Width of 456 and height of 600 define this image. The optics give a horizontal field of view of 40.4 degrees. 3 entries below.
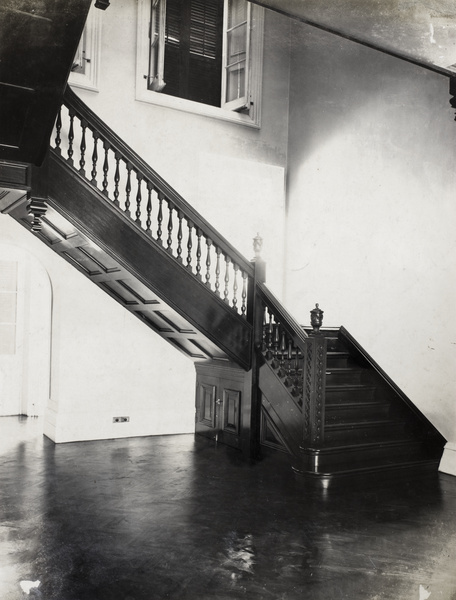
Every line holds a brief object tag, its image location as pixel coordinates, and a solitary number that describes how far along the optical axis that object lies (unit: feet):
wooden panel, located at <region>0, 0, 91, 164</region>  12.34
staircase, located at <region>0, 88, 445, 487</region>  18.30
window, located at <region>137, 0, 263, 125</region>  25.76
